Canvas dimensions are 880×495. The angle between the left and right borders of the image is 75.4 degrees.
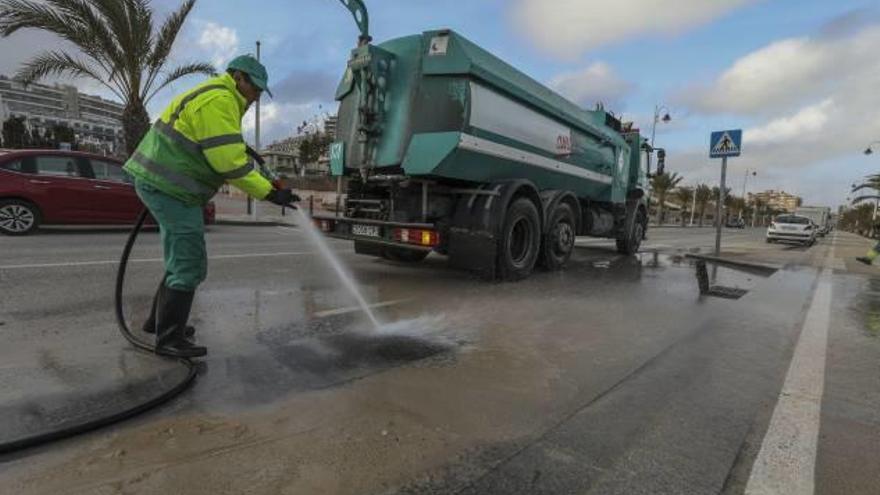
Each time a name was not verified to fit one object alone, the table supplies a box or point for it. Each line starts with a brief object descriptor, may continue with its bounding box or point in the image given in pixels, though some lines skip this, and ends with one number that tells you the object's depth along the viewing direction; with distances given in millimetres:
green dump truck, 6953
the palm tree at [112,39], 13680
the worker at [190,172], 3480
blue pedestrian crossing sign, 12749
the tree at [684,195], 82869
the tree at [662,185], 64812
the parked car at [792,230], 26078
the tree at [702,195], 88994
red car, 10211
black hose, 2523
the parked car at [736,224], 75662
